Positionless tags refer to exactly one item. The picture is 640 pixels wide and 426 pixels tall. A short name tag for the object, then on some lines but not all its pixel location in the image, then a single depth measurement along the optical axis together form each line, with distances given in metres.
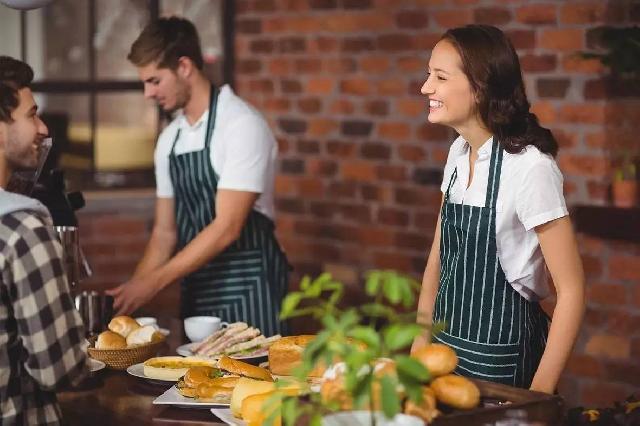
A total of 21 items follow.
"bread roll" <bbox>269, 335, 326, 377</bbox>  2.62
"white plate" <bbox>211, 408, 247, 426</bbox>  2.28
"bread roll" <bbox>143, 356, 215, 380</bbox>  2.65
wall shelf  3.72
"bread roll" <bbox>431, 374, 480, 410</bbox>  1.94
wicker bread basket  2.79
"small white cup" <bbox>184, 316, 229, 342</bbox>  3.03
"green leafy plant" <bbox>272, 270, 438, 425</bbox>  1.54
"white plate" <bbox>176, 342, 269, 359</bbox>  2.81
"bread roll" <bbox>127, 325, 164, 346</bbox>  2.90
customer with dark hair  2.06
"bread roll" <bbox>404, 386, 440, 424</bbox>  1.85
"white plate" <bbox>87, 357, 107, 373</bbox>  2.79
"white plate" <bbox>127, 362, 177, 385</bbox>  2.65
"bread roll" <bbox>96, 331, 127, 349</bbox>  2.81
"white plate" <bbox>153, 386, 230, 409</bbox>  2.41
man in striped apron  3.60
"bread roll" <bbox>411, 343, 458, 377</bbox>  1.99
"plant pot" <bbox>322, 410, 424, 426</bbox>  1.74
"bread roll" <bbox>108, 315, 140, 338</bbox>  2.96
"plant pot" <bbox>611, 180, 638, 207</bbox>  3.72
